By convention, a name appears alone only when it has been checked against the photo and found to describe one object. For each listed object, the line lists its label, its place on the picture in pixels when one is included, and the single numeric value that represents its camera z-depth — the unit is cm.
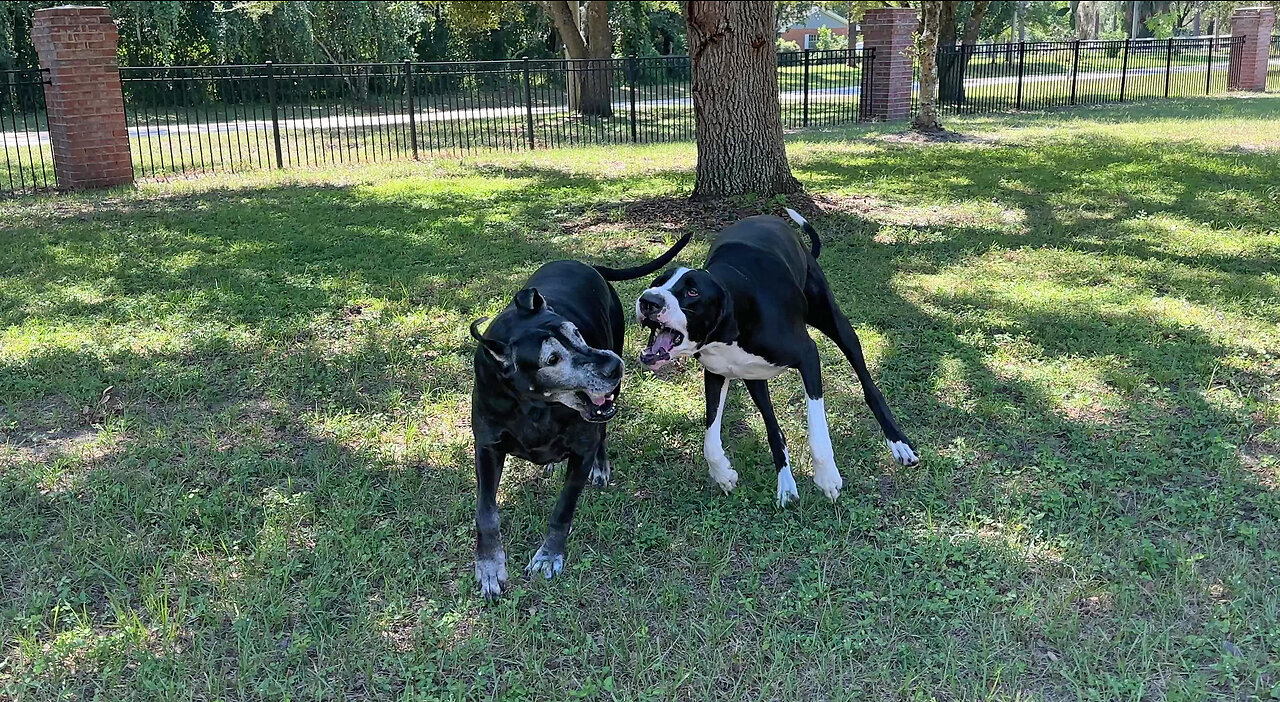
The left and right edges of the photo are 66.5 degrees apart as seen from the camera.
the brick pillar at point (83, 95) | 1053
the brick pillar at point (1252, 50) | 2317
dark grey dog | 272
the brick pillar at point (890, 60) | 1809
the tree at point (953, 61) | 1925
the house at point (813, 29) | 8210
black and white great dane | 306
